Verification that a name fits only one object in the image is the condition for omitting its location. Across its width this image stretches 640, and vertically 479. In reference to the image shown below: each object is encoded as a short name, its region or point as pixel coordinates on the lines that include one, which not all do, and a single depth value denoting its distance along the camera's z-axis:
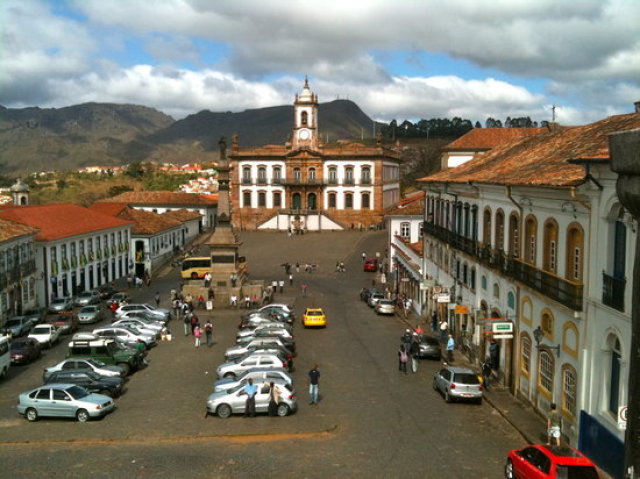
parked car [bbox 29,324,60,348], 32.78
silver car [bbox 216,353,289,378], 25.11
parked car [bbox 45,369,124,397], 23.42
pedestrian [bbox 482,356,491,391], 24.48
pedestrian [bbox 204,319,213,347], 32.88
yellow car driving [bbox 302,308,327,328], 37.56
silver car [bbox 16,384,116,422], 20.91
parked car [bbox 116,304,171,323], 38.50
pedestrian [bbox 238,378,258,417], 21.03
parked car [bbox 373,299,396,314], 42.38
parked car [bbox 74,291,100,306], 44.22
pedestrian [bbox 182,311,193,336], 36.27
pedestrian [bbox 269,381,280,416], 21.12
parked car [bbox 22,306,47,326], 37.56
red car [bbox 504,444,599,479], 13.27
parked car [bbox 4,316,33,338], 34.84
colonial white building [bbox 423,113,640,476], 16.30
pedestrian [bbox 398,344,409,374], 27.02
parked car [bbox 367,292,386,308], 44.40
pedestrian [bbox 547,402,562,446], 17.11
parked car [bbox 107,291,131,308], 43.94
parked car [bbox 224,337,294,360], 28.00
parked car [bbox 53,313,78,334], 35.62
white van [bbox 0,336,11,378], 26.58
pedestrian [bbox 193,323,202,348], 32.28
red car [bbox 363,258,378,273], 61.69
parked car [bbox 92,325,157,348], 31.45
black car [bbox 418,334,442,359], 29.95
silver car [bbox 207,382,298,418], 21.12
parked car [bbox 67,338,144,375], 27.19
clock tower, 94.50
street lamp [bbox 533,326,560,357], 20.64
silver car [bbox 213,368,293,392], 22.20
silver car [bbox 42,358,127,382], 25.14
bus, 53.78
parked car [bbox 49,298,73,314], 42.82
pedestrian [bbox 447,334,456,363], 29.23
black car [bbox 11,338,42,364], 29.23
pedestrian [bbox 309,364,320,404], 22.12
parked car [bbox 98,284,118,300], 48.33
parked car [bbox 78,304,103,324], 39.22
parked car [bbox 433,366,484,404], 22.50
